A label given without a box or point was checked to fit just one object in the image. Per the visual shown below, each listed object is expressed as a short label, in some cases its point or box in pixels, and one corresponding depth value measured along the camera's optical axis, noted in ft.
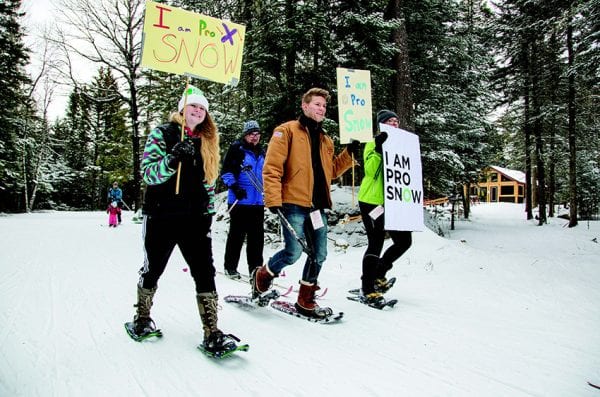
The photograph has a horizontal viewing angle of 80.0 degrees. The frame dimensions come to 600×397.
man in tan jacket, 11.16
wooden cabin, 191.52
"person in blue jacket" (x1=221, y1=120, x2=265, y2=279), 17.08
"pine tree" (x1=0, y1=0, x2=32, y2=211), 70.90
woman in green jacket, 13.73
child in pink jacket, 48.16
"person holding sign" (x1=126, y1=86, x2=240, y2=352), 8.71
